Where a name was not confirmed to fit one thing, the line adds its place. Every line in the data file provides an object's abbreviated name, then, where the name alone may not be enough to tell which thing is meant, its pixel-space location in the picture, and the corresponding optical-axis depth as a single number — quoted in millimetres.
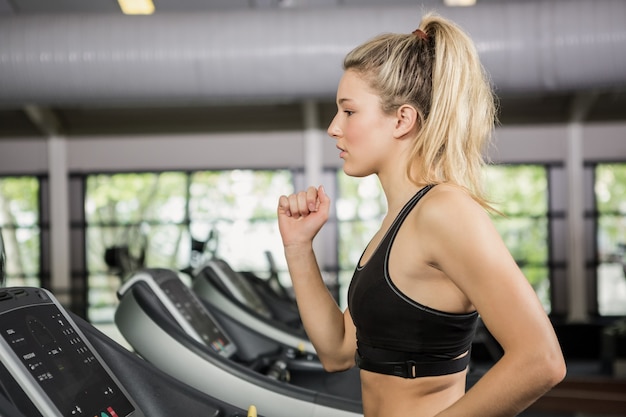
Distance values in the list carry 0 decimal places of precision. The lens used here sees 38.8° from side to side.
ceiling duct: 4285
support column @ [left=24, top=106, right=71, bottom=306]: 9719
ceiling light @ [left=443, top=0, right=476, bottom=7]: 6629
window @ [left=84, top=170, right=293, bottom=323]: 9672
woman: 940
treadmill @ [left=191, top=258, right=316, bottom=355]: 2768
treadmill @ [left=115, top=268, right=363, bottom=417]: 1745
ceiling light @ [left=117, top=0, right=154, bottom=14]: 6371
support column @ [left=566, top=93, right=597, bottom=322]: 9375
